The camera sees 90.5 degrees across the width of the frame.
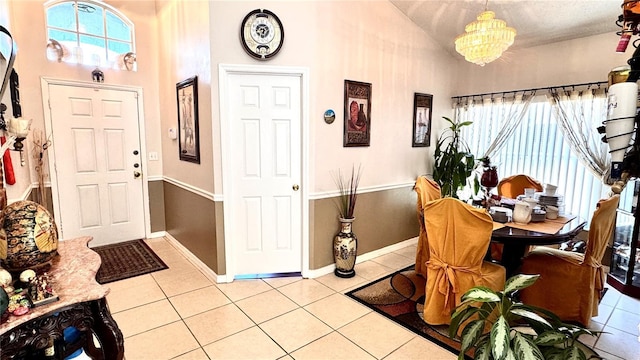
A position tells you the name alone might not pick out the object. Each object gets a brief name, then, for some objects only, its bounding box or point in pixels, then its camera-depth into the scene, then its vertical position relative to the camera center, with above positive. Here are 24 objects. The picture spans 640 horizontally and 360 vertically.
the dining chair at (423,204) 3.02 -0.58
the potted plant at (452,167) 4.26 -0.30
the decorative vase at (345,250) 3.29 -1.10
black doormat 3.31 -1.36
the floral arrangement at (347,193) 3.42 -0.54
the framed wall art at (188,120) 3.26 +0.24
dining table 2.19 -0.62
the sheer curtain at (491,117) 4.10 +0.39
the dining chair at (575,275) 2.32 -0.99
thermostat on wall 3.86 +0.10
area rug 2.35 -1.39
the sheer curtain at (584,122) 3.45 +0.27
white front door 3.75 -0.27
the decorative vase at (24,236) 1.17 -0.36
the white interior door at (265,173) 3.05 -0.30
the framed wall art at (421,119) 4.19 +0.34
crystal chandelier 2.67 +0.92
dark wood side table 1.00 -0.60
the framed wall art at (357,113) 3.39 +0.34
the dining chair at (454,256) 2.18 -0.80
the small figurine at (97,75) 3.84 +0.80
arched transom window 3.61 +1.29
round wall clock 2.92 +1.01
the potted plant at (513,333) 1.10 -0.69
